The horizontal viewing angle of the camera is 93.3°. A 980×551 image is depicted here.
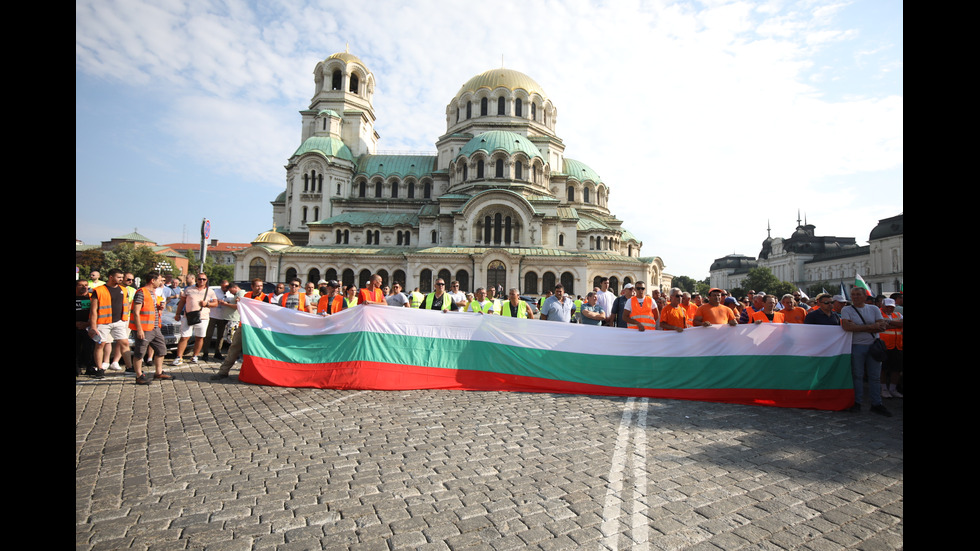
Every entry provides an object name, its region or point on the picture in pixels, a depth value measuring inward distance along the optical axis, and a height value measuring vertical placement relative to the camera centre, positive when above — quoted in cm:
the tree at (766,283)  7019 +22
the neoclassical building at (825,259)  6938 +496
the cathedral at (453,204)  3775 +722
